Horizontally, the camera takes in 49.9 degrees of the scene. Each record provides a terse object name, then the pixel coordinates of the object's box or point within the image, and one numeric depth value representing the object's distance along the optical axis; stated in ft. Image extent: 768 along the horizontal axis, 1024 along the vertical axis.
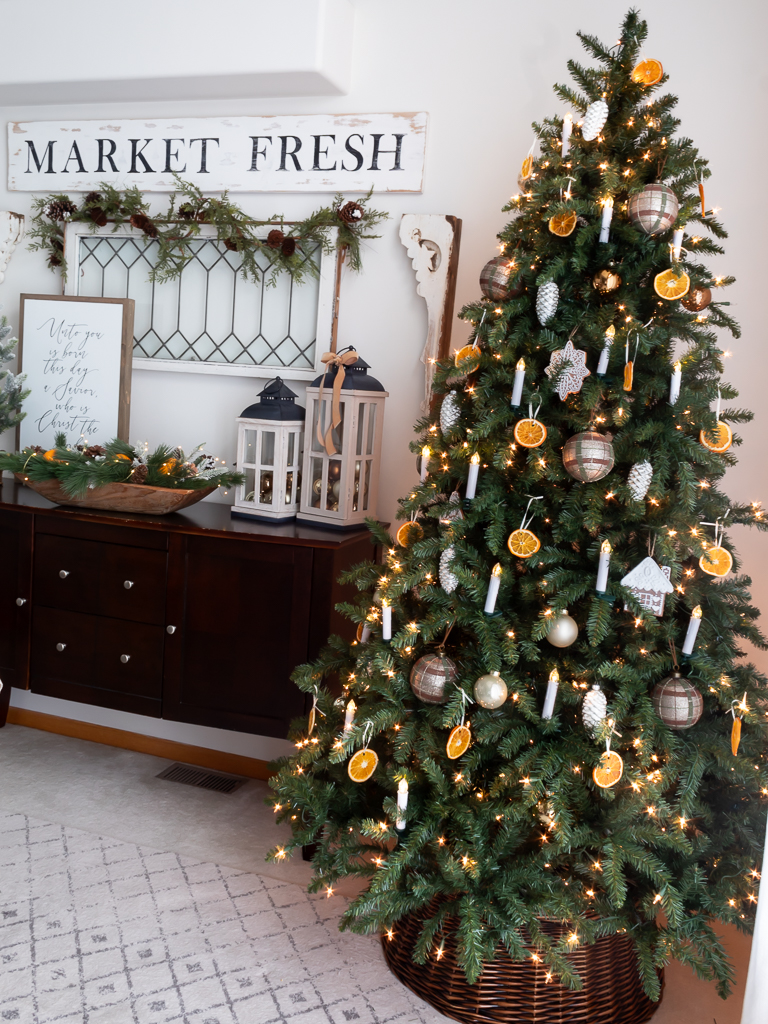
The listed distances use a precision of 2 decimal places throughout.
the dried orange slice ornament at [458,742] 5.28
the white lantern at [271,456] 7.93
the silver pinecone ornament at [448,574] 5.45
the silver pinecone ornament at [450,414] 5.71
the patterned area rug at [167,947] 5.64
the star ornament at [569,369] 5.28
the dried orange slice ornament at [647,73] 5.38
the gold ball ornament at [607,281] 5.38
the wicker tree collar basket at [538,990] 5.52
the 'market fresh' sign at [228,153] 8.30
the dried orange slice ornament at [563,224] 5.35
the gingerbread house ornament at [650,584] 5.15
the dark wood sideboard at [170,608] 7.48
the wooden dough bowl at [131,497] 7.91
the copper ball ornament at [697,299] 5.54
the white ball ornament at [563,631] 5.15
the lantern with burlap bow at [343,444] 7.72
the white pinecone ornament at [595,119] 5.37
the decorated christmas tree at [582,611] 5.14
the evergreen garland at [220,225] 8.41
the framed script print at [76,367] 9.12
